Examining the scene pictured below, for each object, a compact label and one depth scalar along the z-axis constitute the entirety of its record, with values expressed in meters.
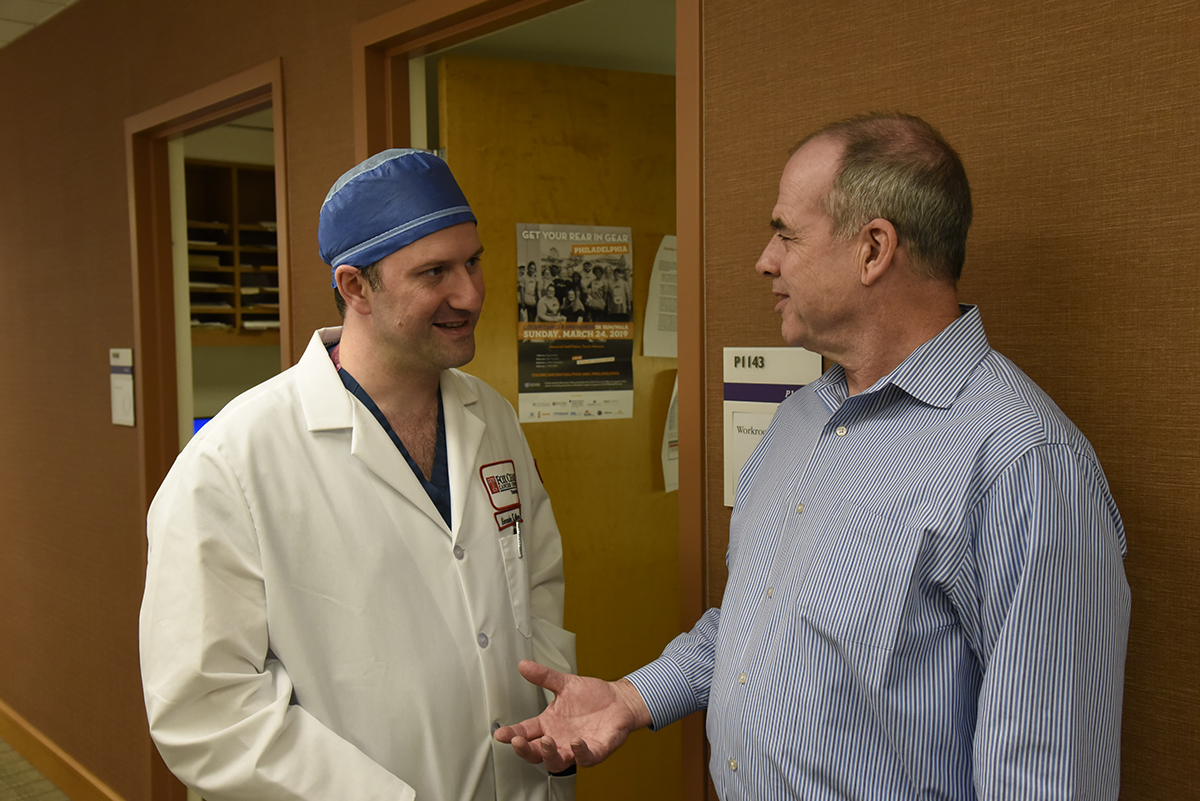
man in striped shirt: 0.94
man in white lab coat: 1.35
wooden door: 2.64
